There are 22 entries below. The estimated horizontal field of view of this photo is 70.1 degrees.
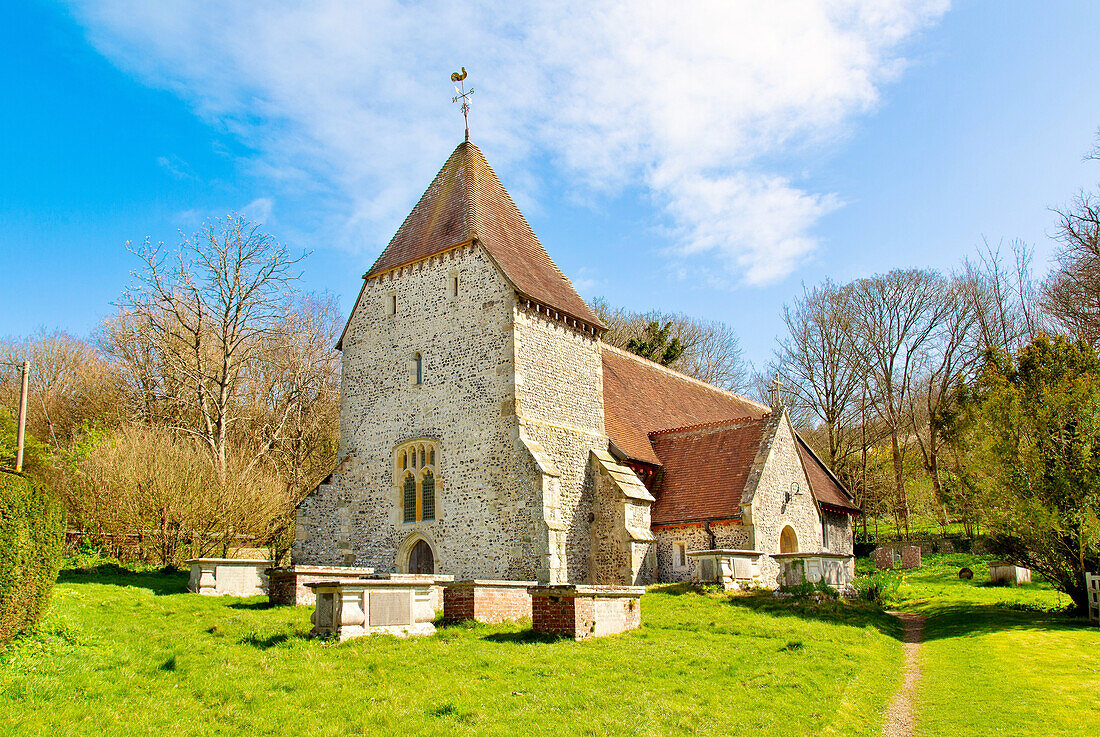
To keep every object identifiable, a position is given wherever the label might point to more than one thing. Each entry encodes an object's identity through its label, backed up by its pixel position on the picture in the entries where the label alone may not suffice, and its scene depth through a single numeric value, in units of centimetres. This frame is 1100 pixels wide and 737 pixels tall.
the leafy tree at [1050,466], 1642
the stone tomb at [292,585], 1397
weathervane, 2236
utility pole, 1683
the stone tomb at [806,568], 1692
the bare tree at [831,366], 3806
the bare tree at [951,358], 3622
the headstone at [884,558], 3048
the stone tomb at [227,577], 1521
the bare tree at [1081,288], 2711
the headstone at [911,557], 2964
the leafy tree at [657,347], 3756
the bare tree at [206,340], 2672
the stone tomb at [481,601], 1221
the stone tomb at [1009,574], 2333
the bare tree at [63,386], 3016
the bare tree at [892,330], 3719
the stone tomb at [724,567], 1709
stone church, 1784
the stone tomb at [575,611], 1120
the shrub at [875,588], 1942
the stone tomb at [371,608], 1053
